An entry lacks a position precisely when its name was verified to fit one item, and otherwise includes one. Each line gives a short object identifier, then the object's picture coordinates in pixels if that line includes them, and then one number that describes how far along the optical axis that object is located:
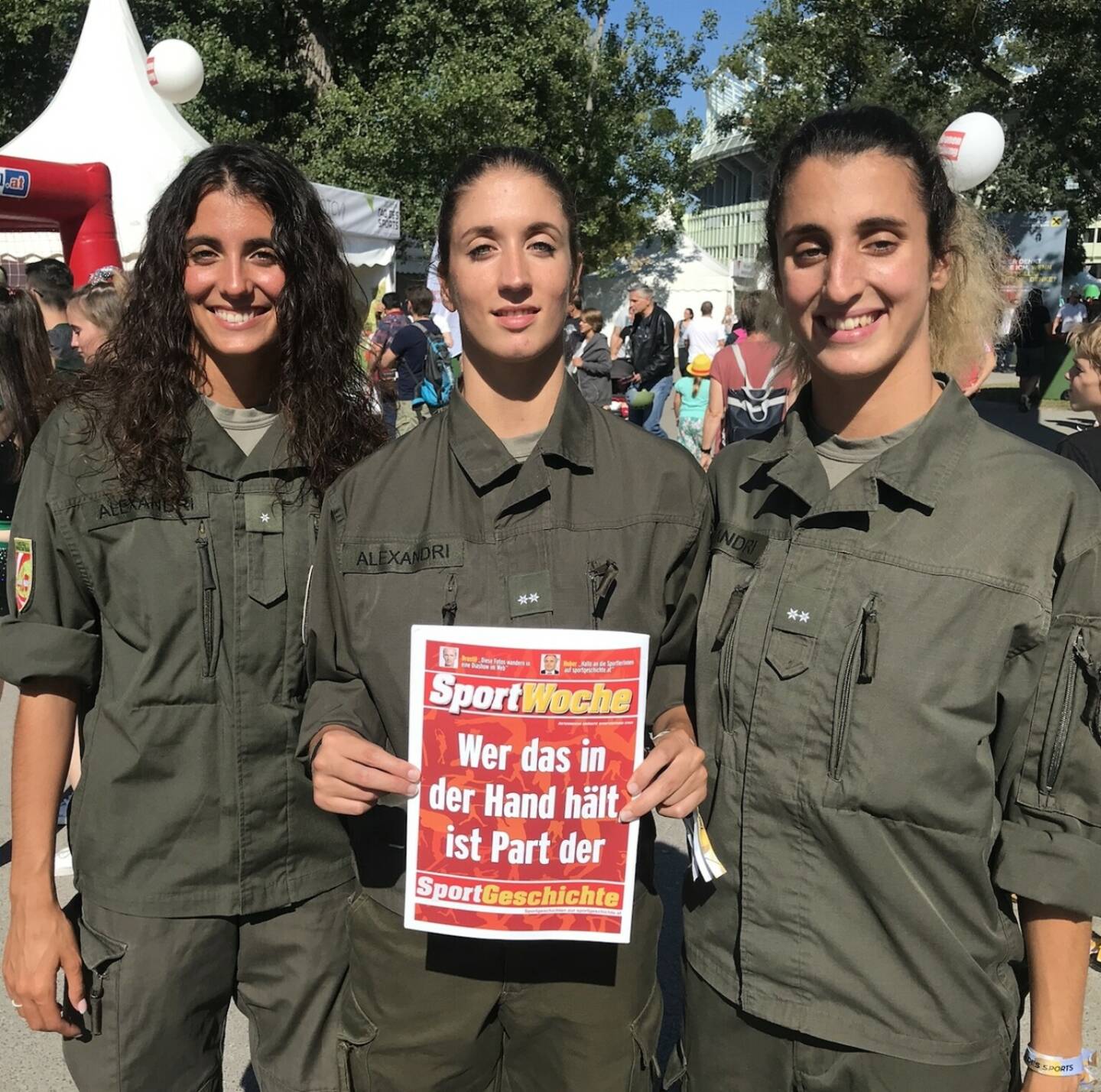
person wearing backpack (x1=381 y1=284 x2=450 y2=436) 10.78
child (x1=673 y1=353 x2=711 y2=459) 10.03
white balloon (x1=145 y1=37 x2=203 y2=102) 11.87
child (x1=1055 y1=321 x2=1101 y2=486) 4.41
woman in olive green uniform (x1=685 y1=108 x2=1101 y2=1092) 1.55
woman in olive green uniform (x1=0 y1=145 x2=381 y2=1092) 1.89
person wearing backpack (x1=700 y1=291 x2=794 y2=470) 7.10
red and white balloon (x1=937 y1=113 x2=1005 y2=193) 8.27
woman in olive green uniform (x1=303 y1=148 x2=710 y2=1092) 1.78
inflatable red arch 8.85
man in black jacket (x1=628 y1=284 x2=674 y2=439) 12.03
